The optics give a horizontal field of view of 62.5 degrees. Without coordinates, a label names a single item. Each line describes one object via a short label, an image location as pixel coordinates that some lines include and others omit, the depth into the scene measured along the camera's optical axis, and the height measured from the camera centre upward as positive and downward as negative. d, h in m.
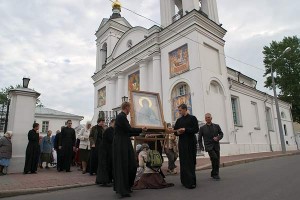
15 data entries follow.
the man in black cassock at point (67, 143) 10.43 +0.48
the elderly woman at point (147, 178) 5.98 -0.61
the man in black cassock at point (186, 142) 5.98 +0.24
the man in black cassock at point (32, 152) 9.94 +0.12
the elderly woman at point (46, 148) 11.70 +0.31
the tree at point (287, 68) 31.89 +10.45
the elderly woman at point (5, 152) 9.48 +0.14
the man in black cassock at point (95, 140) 8.63 +0.47
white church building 18.50 +6.49
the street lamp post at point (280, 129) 18.57 +1.55
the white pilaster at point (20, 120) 10.38 +1.48
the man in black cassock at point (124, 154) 5.34 -0.02
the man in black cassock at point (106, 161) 6.82 -0.21
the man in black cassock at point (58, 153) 10.56 +0.06
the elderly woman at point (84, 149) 9.70 +0.19
